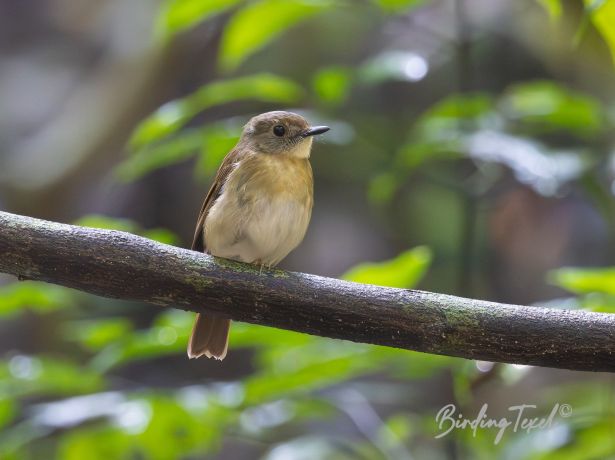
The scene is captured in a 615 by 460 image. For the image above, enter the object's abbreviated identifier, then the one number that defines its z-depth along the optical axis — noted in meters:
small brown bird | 6.27
